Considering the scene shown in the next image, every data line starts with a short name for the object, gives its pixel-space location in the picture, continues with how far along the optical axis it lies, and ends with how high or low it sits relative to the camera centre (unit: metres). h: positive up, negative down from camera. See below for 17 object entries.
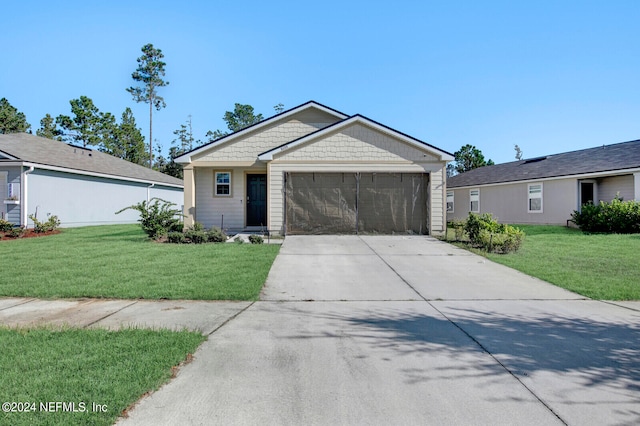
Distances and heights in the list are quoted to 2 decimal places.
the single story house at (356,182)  13.89 +1.28
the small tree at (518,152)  66.07 +11.26
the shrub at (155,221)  12.27 -0.13
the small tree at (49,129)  38.53 +9.55
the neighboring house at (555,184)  17.14 +1.64
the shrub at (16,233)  13.85 -0.57
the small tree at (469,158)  38.88 +6.12
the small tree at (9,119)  36.41 +9.92
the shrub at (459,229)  12.83 -0.48
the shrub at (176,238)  11.81 -0.67
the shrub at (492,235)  10.47 -0.56
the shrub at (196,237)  11.88 -0.64
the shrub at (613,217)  14.80 -0.08
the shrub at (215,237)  12.20 -0.66
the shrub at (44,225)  14.79 -0.31
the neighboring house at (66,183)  16.06 +1.76
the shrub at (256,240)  11.72 -0.74
